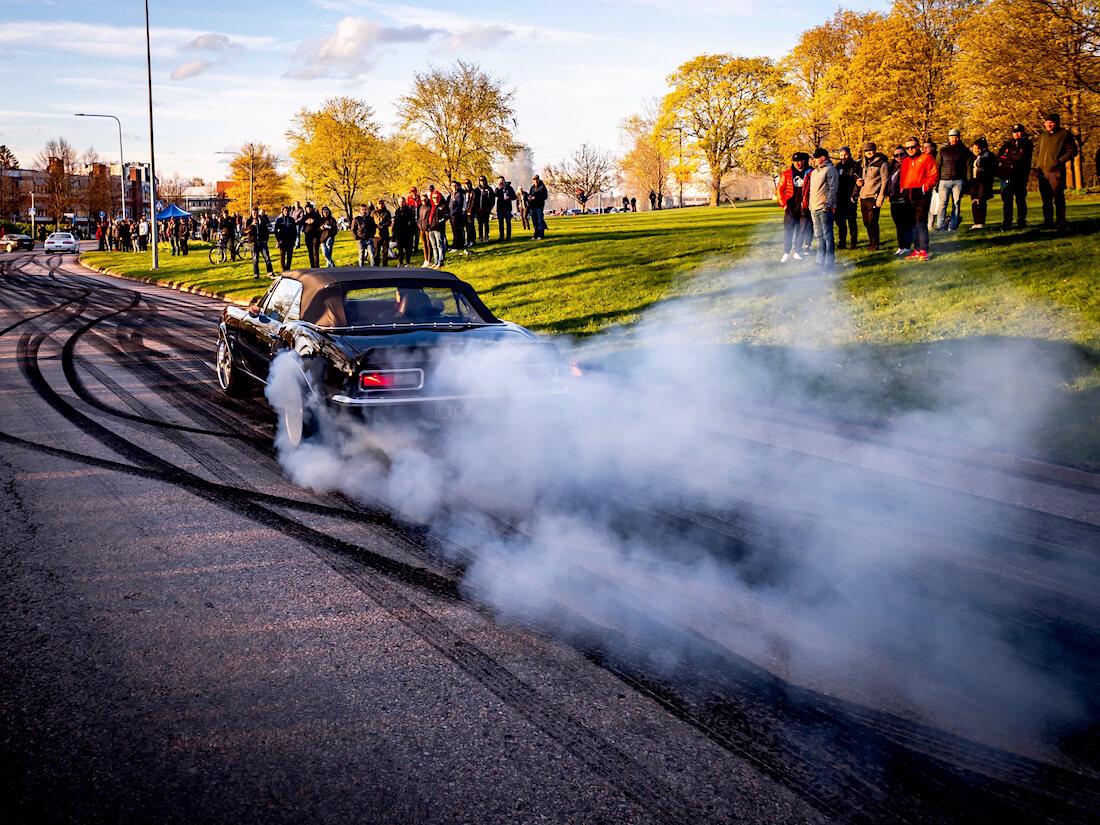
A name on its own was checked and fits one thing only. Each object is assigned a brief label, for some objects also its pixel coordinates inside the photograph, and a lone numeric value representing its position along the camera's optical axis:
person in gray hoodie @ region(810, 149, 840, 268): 11.30
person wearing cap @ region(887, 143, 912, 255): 11.85
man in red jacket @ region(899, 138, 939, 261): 11.41
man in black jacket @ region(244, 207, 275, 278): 24.19
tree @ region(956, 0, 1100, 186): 24.48
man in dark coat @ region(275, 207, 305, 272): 21.17
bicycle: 29.64
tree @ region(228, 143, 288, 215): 75.12
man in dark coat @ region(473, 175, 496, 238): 21.38
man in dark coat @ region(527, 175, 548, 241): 20.84
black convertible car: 5.25
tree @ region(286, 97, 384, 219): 52.19
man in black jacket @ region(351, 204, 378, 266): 20.47
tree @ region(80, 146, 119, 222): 80.94
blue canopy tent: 41.81
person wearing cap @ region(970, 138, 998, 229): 13.75
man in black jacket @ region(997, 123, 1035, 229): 12.65
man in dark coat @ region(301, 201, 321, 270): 20.55
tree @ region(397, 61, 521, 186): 44.94
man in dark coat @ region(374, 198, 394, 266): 21.17
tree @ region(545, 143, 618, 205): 91.62
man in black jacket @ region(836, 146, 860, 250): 13.41
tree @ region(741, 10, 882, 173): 40.97
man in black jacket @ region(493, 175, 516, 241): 21.78
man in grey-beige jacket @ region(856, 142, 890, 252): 12.13
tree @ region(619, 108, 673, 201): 81.19
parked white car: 50.03
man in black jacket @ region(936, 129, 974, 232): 12.82
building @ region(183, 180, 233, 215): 125.03
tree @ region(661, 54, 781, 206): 52.25
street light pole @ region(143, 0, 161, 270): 28.47
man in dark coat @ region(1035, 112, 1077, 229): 11.44
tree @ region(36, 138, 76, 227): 78.12
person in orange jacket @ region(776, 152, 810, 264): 12.40
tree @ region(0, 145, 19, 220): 76.25
